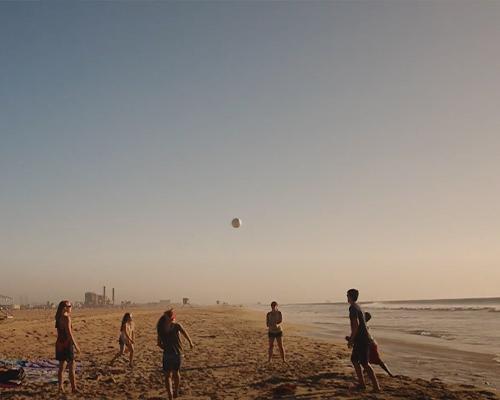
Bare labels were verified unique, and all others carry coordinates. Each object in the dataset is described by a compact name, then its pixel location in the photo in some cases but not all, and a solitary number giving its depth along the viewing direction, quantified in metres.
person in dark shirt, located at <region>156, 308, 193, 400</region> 8.16
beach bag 9.50
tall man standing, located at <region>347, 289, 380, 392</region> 8.90
